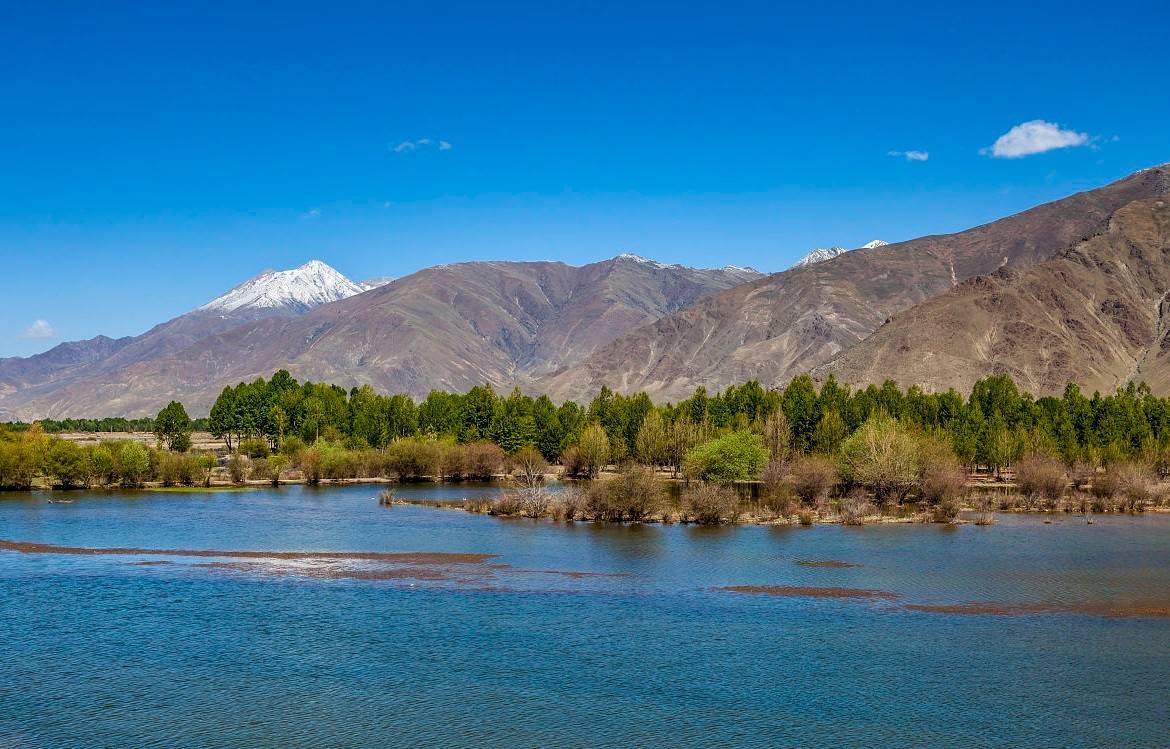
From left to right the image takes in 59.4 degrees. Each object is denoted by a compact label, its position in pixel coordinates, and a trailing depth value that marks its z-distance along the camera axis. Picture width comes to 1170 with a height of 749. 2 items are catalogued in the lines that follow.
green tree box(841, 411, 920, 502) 76.44
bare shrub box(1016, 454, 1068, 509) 78.19
